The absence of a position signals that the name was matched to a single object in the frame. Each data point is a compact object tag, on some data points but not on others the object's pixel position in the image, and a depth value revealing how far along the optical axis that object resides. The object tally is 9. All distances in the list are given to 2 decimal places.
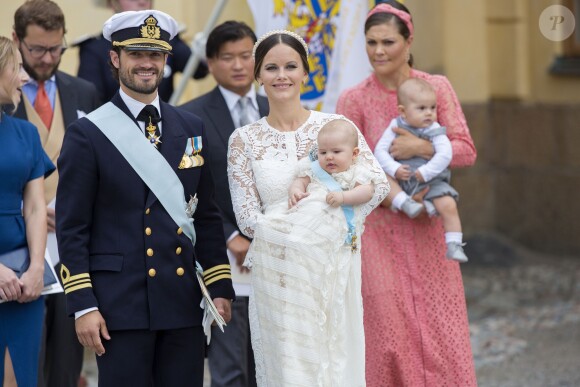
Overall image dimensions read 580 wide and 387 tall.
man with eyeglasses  12.43
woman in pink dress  11.93
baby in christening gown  9.75
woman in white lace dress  9.74
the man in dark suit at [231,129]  12.27
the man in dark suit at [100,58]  14.35
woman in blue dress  11.02
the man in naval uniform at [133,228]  9.49
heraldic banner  14.59
